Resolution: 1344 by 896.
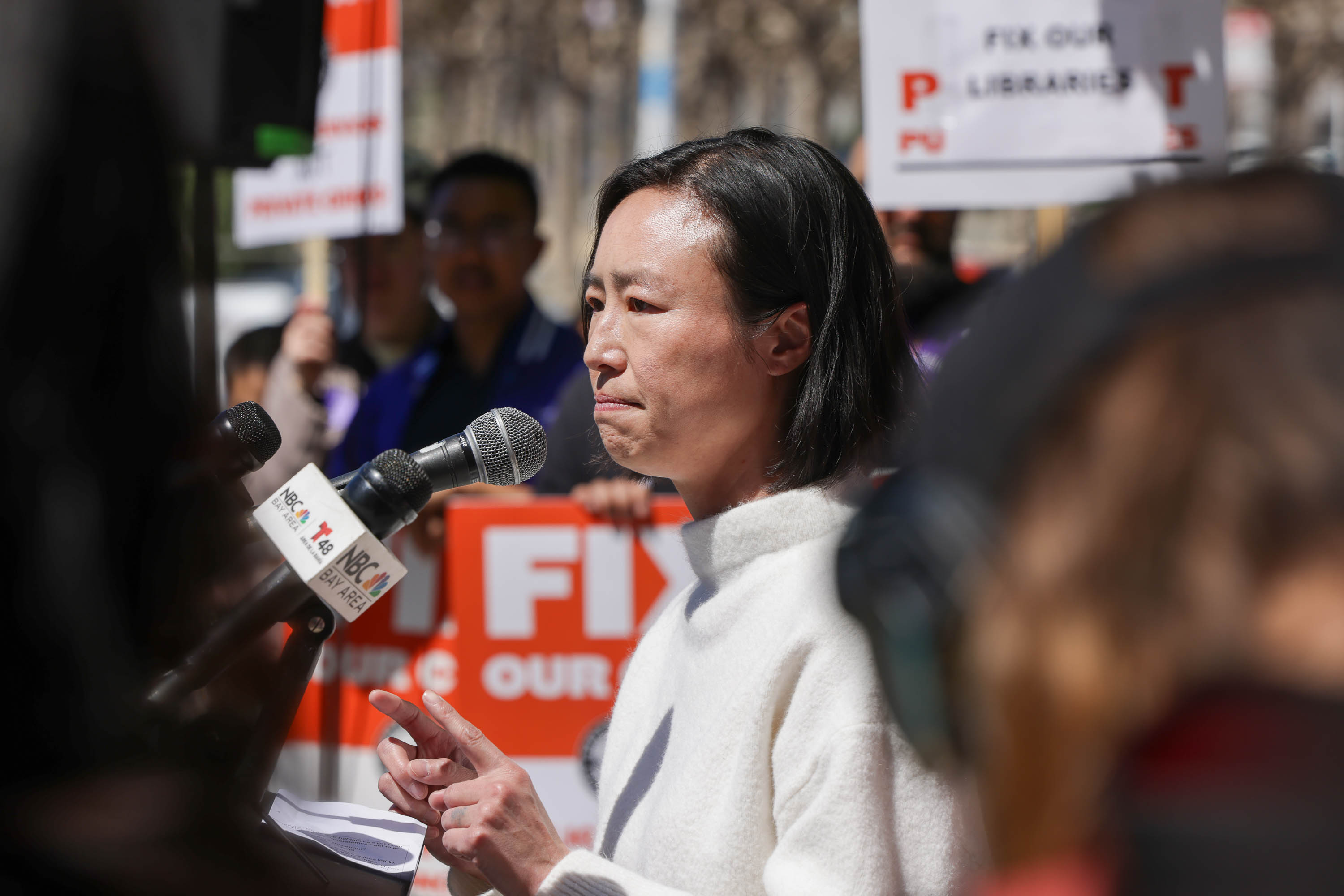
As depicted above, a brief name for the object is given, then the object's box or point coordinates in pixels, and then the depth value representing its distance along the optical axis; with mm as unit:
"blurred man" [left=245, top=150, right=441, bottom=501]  4281
